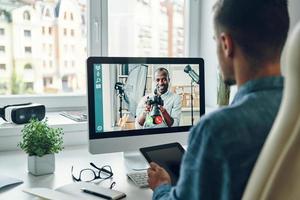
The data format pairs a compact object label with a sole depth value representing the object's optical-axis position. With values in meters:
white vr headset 1.89
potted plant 1.52
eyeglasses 1.51
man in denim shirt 0.83
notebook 1.26
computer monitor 1.57
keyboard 1.42
